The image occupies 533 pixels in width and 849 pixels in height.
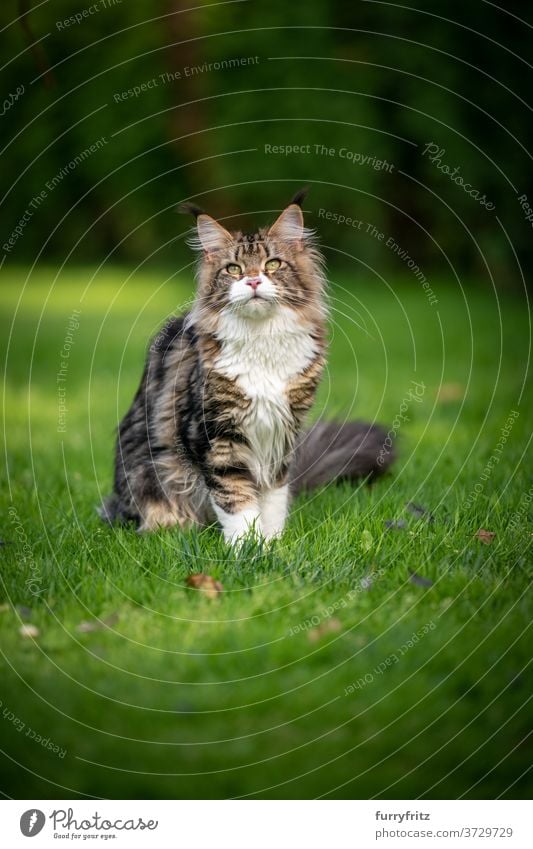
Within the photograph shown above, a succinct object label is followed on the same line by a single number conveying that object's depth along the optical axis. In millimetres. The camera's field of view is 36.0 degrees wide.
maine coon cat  3988
